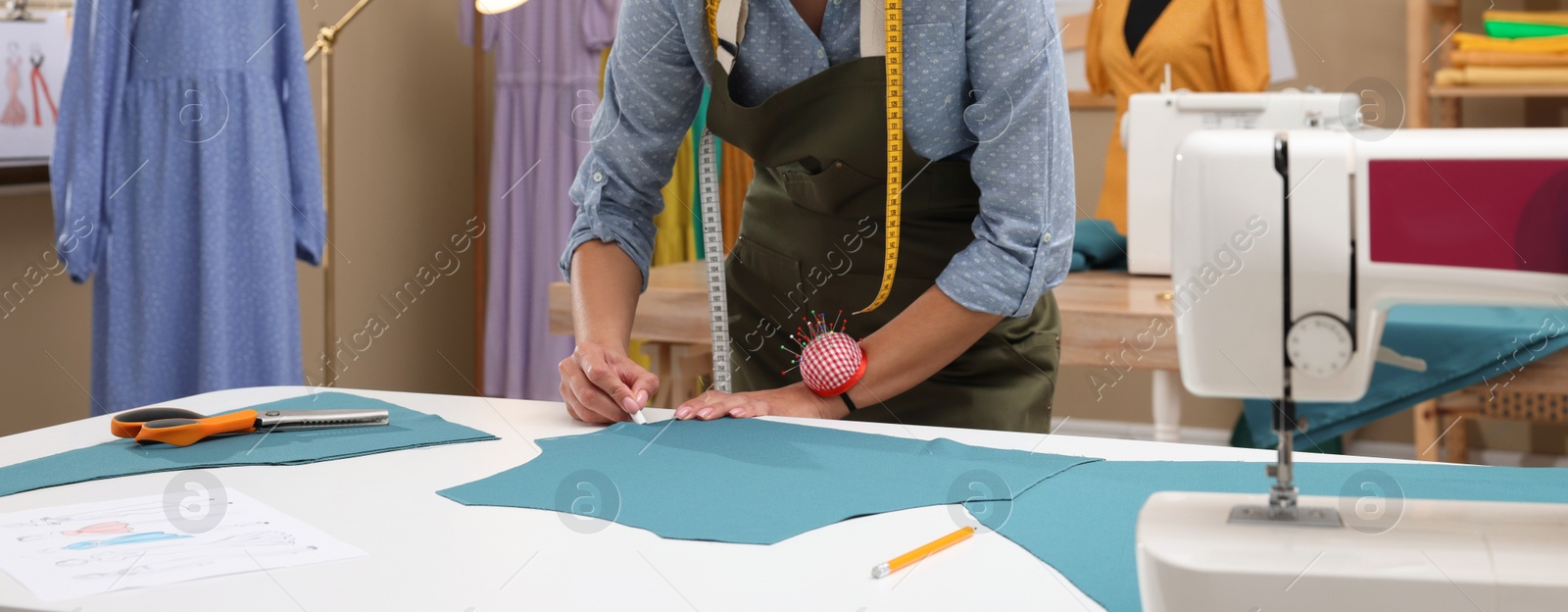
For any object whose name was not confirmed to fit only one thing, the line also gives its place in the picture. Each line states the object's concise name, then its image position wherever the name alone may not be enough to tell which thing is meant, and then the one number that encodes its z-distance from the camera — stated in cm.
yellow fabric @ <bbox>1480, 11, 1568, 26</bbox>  305
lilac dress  364
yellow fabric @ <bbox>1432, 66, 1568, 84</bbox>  300
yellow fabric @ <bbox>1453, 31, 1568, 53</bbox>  301
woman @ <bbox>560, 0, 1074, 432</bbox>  142
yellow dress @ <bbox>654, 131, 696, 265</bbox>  373
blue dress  228
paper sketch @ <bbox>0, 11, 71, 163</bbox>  247
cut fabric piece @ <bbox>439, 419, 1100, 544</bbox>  98
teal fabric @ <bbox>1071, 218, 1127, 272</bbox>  285
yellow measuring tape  145
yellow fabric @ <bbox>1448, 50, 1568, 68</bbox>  301
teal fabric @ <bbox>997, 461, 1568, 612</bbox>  86
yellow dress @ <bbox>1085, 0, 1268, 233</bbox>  355
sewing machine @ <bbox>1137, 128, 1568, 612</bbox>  73
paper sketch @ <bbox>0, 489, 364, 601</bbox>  85
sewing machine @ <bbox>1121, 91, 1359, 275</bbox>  257
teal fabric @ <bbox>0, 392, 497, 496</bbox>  113
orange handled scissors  125
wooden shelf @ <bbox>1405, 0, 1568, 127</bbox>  336
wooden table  227
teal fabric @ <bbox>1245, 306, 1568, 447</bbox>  211
